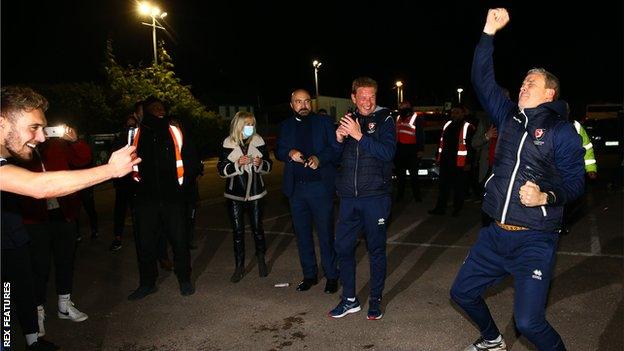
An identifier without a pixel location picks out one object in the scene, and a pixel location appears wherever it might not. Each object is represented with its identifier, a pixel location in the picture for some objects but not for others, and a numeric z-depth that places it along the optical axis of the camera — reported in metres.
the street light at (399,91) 66.00
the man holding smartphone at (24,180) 2.62
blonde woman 5.96
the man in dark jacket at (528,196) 3.27
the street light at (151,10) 20.20
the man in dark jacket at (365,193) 4.70
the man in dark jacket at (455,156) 9.37
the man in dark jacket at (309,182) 5.49
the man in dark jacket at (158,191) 5.46
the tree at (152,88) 22.61
